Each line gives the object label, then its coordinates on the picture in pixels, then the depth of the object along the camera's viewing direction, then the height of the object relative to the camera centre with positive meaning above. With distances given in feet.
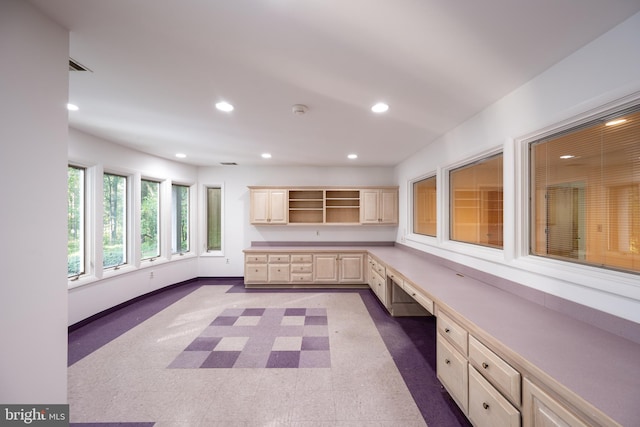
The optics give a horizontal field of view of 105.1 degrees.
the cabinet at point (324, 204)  16.52 +0.60
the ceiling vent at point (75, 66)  5.46 +3.40
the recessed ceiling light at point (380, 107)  7.48 +3.32
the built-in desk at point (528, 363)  3.01 -2.20
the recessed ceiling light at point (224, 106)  7.48 +3.36
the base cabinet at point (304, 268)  15.76 -3.56
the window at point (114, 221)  12.13 -0.39
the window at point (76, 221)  10.59 -0.32
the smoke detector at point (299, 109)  7.54 +3.26
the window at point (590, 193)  4.44 +0.40
